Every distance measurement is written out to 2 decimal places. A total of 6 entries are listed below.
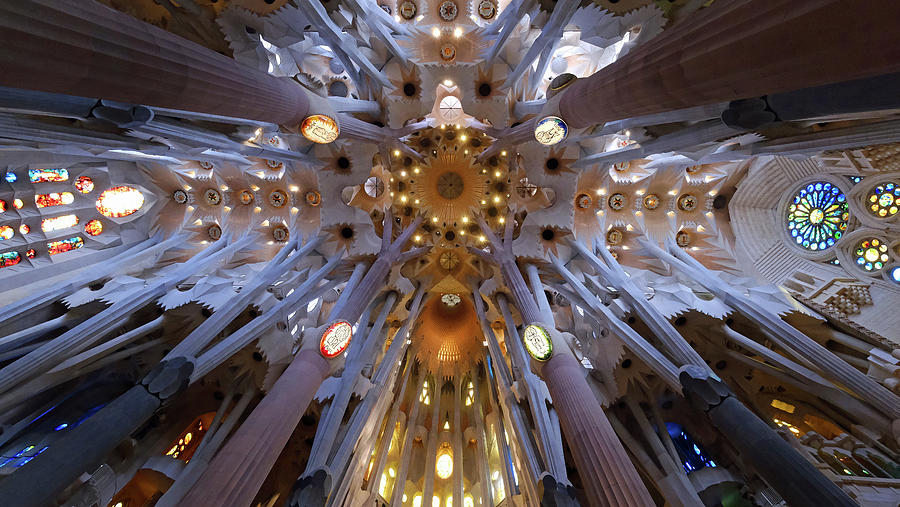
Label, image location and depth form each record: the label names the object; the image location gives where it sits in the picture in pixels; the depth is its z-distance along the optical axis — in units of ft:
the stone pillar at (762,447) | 20.01
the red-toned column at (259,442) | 22.07
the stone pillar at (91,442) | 19.22
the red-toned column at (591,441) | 21.22
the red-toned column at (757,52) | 10.10
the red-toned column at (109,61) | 12.03
